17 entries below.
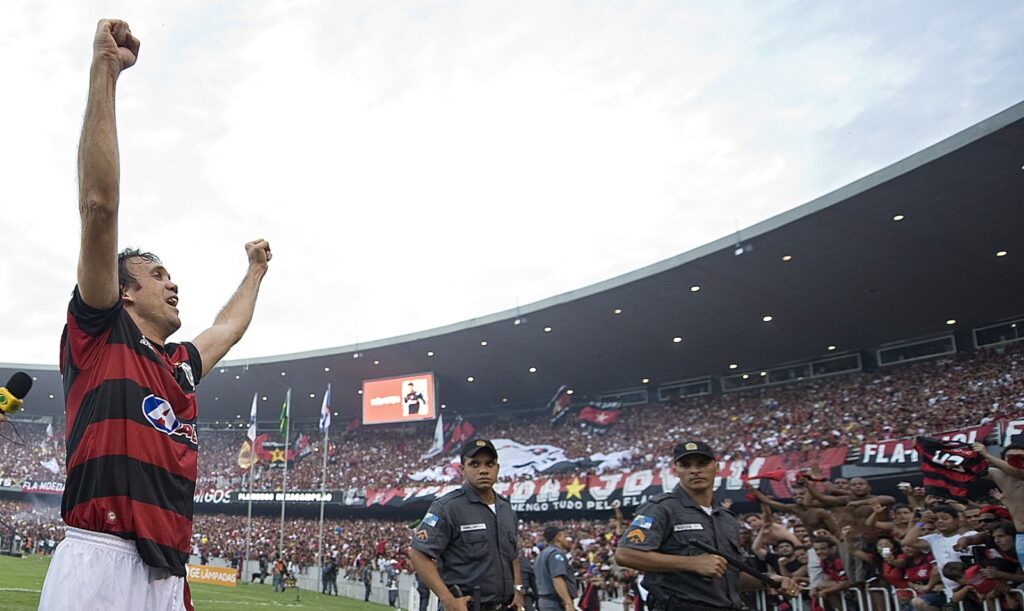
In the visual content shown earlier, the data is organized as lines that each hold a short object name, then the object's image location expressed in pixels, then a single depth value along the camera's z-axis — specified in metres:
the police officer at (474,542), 5.05
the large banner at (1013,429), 18.22
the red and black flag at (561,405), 42.91
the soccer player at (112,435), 2.16
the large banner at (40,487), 48.47
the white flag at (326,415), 33.06
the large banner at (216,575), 28.27
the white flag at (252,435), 32.25
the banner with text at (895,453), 22.75
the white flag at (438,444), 42.81
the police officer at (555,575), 9.26
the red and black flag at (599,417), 41.62
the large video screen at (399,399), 43.47
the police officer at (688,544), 4.40
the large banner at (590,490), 27.69
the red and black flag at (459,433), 45.79
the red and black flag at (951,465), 10.05
